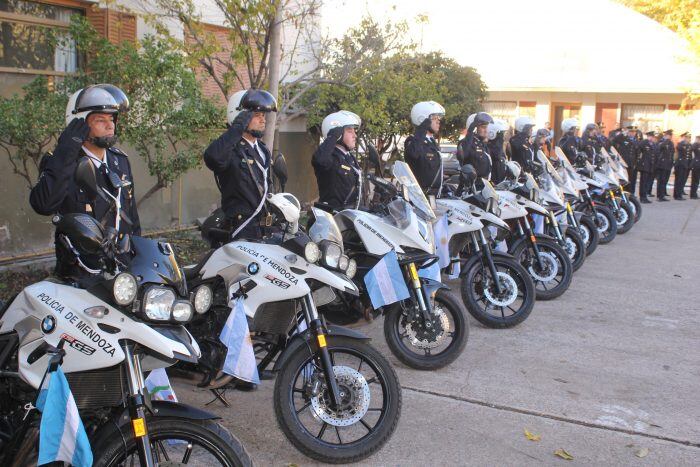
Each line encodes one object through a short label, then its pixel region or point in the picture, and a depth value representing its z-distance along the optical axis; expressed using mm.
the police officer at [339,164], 6488
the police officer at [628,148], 19250
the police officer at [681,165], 20219
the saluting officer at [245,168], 4953
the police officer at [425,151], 8117
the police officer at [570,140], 13633
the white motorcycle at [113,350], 2904
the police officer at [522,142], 11070
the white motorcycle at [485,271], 6621
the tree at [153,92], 7891
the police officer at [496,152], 9922
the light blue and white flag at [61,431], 2732
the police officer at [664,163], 19500
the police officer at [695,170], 20578
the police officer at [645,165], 19172
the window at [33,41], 8805
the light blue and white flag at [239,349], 3840
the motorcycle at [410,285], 5371
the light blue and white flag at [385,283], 4906
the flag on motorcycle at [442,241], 6707
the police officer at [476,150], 9258
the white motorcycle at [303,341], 3979
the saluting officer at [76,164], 3707
